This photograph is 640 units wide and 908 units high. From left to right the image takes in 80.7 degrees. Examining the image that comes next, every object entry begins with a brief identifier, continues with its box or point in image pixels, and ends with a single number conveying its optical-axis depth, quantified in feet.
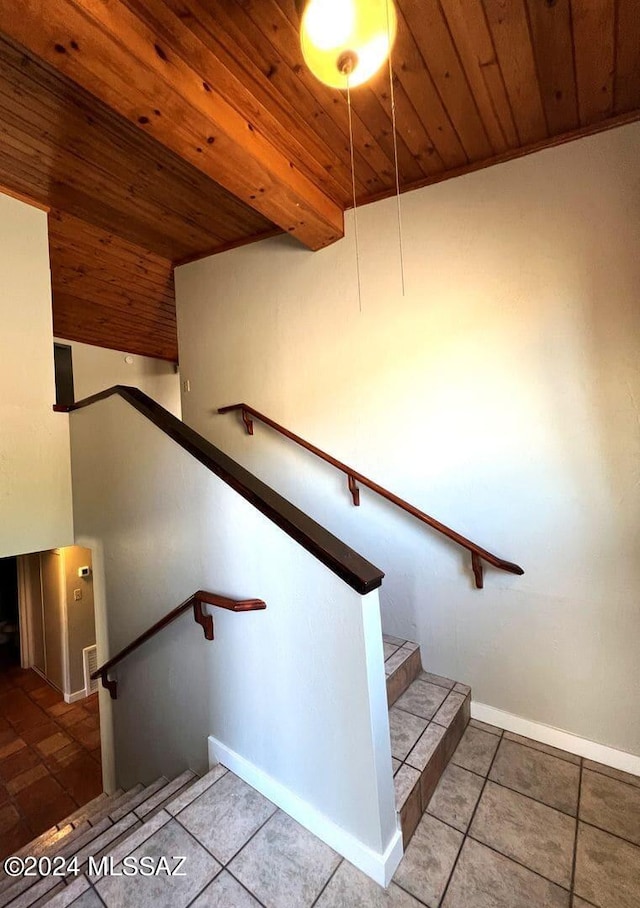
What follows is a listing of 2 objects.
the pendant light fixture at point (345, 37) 3.46
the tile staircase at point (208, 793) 4.39
